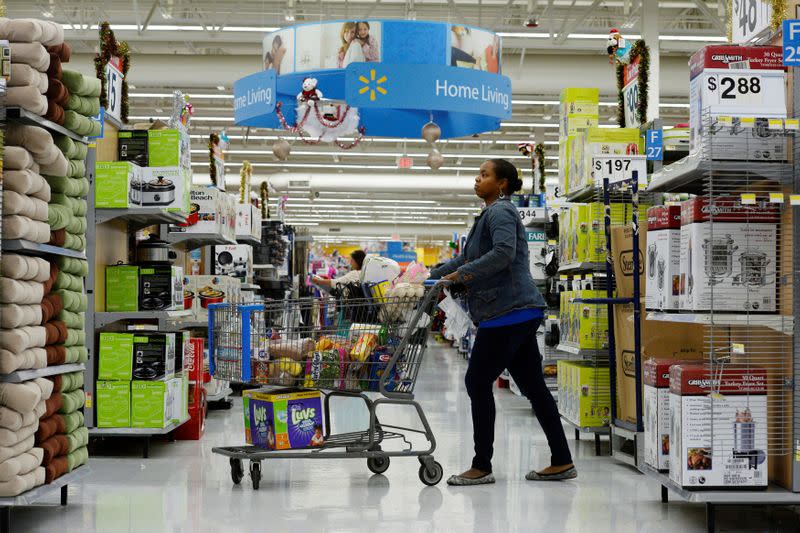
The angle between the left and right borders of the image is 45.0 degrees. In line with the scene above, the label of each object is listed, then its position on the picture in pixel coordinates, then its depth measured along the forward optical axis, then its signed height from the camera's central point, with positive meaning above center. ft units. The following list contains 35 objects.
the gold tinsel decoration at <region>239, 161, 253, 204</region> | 37.52 +3.55
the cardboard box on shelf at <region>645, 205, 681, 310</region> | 12.96 +0.22
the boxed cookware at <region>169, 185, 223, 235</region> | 24.79 +1.55
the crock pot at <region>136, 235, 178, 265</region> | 20.20 +0.42
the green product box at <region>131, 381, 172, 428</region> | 18.29 -2.50
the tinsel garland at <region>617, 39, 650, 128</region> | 19.85 +4.12
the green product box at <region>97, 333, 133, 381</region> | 18.28 -1.61
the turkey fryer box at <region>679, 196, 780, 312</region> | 11.93 +0.19
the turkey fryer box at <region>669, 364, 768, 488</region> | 11.90 -1.95
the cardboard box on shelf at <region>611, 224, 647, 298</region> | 17.48 +0.23
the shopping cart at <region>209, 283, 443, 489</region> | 15.47 -1.22
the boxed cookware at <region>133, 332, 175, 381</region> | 18.28 -1.59
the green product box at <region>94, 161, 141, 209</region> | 18.30 +1.69
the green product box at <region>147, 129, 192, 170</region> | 19.29 +2.50
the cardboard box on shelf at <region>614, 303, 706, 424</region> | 15.42 -1.21
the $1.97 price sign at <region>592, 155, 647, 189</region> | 19.26 +2.12
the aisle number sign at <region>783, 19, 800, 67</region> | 11.09 +2.64
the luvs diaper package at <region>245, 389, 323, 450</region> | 15.70 -2.40
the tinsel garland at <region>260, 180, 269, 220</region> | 43.74 +3.38
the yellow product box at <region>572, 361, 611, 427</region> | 19.44 -2.52
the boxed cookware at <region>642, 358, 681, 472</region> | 13.04 -1.89
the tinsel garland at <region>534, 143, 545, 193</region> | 32.91 +3.99
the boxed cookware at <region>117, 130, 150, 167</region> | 19.36 +2.53
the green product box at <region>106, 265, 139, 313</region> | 18.93 -0.34
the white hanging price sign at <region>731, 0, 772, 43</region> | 12.81 +3.49
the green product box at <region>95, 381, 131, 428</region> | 18.37 -2.51
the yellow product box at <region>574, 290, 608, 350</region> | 19.33 -1.08
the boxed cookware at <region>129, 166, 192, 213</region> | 18.99 +1.66
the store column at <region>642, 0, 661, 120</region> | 39.63 +10.04
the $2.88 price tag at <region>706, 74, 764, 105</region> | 11.93 +2.28
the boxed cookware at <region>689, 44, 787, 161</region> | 11.92 +2.21
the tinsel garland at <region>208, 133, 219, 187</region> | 28.27 +3.27
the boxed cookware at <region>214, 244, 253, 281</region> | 31.50 +0.39
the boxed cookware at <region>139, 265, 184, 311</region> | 19.02 -0.30
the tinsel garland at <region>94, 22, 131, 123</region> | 18.95 +4.45
